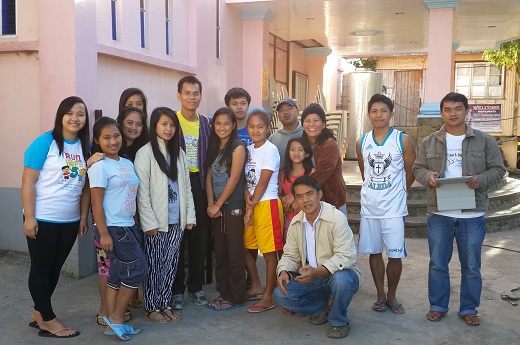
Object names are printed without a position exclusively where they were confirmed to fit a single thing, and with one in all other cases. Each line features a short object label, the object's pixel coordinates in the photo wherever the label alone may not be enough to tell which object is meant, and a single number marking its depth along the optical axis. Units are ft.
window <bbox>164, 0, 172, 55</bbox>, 21.40
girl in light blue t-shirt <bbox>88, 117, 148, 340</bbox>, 10.95
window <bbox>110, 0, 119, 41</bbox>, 17.63
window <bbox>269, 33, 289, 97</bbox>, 36.42
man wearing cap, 14.11
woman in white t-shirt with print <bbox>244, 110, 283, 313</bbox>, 13.01
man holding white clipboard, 11.91
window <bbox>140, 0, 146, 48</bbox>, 19.56
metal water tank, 40.45
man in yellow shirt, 13.14
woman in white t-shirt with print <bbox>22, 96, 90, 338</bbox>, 10.89
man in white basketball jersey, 12.49
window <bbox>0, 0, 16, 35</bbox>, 16.25
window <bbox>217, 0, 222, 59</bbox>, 26.17
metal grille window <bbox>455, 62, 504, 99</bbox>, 56.33
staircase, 22.21
